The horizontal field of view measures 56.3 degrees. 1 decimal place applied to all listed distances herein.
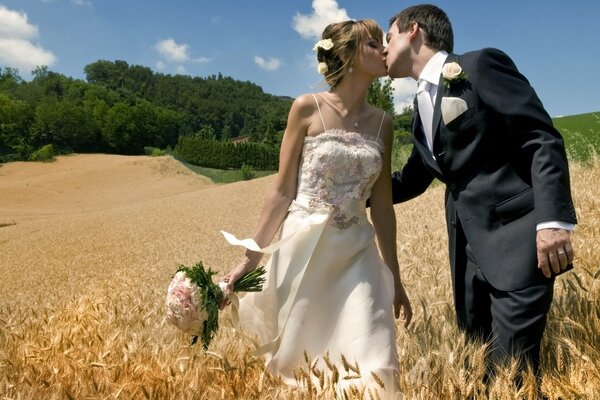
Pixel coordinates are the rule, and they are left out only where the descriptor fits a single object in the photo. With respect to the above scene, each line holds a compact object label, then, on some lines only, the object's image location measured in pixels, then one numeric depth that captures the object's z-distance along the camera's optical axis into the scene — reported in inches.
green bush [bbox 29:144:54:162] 2920.8
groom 97.0
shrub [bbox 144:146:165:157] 3494.1
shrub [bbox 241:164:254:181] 2276.6
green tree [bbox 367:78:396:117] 1002.7
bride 123.6
